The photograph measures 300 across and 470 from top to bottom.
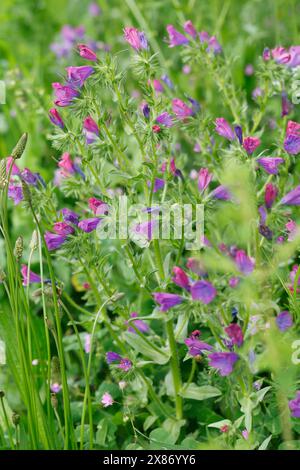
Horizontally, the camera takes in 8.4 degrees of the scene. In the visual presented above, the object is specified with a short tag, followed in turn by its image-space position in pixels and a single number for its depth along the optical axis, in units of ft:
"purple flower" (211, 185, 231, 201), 5.32
